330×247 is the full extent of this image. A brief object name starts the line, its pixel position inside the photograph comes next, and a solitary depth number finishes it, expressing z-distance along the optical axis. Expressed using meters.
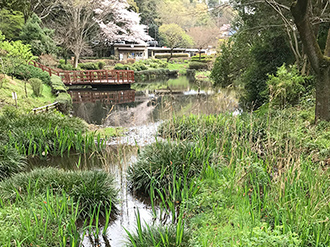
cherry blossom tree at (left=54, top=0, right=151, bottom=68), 24.59
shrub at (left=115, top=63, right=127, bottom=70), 28.40
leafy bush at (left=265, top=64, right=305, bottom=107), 7.73
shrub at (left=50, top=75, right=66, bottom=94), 14.28
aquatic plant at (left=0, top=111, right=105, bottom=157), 5.51
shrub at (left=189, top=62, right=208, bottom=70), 37.19
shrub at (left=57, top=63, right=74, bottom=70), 23.88
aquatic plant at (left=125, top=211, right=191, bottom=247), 2.68
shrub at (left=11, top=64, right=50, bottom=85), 13.25
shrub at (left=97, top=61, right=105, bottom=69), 28.69
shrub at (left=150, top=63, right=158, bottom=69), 34.62
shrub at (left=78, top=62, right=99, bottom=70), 27.71
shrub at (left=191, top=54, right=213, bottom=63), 39.85
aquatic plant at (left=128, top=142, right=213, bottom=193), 4.24
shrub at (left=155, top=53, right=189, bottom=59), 43.84
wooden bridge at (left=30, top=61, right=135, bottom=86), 20.47
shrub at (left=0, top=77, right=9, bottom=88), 10.62
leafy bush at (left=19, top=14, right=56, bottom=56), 19.58
